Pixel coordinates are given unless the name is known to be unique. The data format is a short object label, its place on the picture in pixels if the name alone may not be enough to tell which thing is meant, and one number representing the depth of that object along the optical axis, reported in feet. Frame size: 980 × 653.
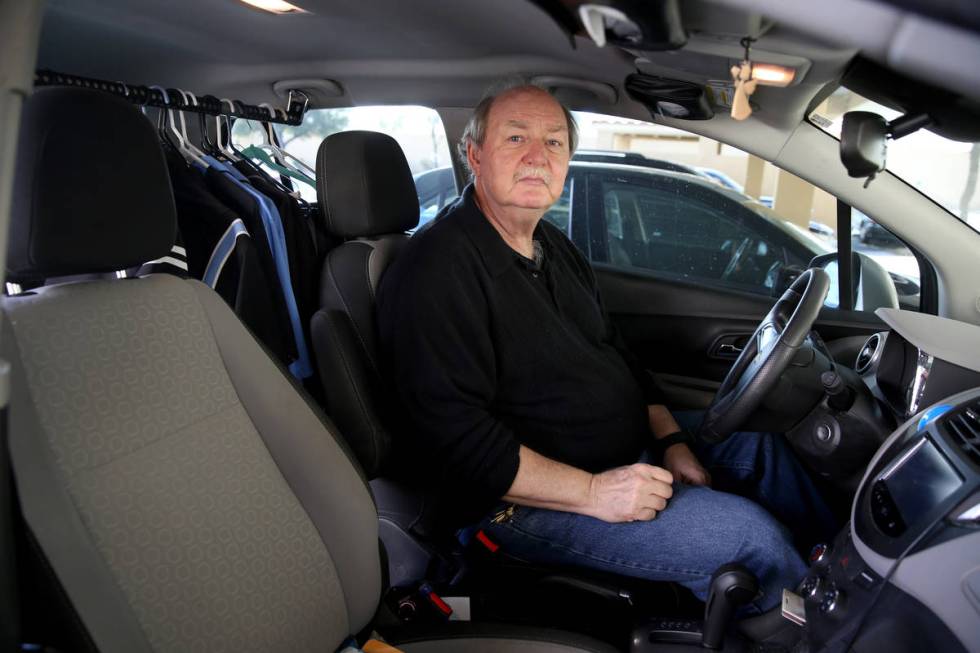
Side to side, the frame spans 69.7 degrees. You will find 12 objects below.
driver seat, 4.71
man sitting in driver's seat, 4.70
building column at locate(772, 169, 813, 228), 6.89
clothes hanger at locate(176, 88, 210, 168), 6.54
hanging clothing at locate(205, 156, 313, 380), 6.04
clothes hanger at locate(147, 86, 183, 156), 6.53
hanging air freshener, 2.65
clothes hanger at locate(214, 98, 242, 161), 6.91
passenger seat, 2.84
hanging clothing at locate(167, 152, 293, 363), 5.67
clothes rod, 5.42
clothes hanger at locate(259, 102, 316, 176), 7.51
